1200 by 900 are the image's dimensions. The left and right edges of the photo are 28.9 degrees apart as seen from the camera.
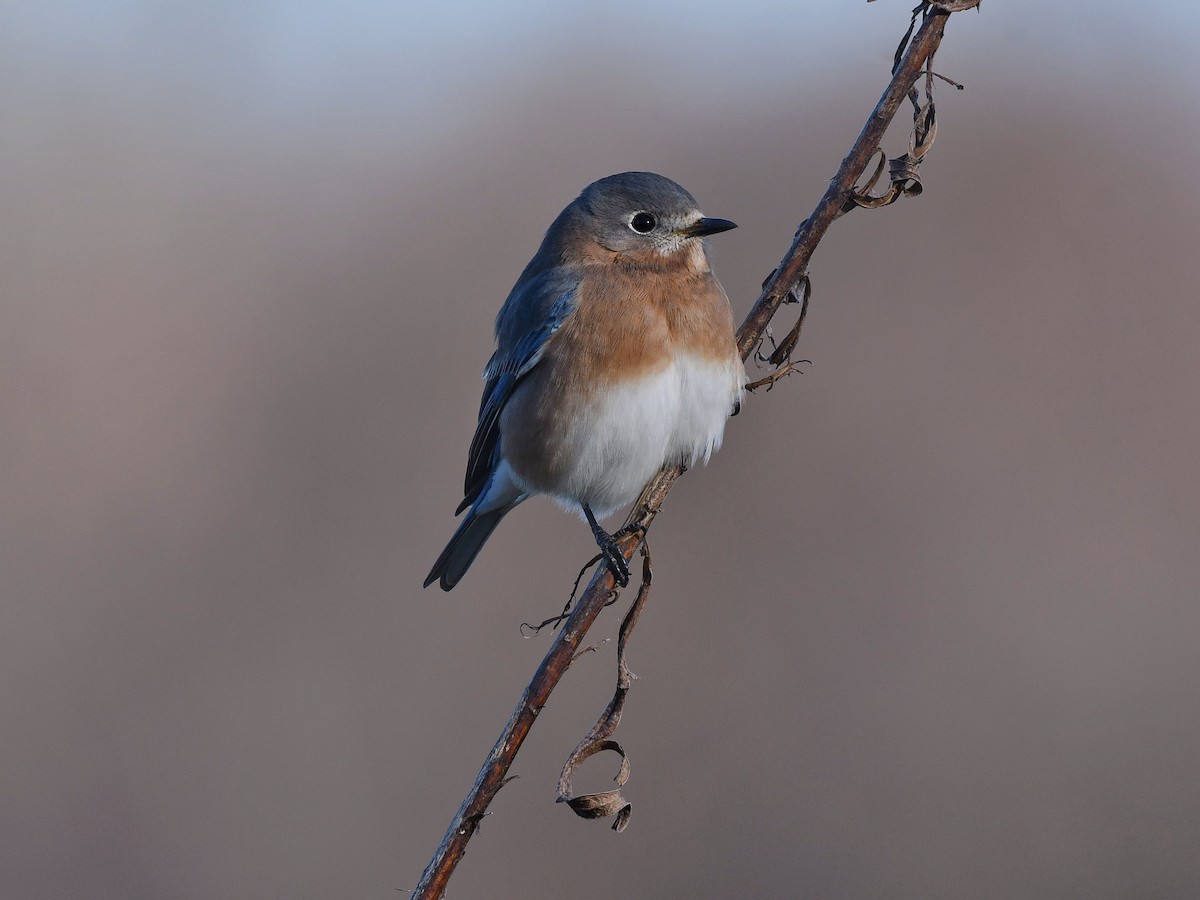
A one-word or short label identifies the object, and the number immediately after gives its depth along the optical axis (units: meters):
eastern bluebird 8.18
